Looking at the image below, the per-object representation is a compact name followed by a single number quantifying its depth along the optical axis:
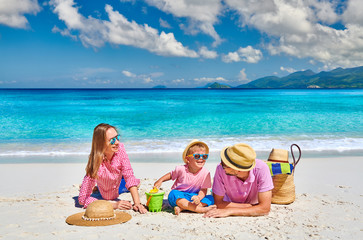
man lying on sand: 3.94
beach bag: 4.81
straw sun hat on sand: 3.99
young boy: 4.51
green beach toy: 4.46
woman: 4.58
